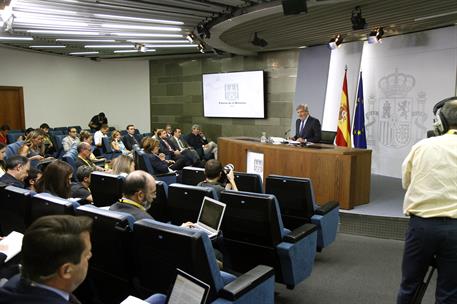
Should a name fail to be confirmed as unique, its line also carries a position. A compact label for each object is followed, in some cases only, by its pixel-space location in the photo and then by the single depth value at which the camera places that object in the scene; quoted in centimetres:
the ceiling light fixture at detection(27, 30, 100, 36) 776
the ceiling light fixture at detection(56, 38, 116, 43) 899
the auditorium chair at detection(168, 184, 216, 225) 307
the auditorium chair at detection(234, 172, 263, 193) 395
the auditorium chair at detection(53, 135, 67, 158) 865
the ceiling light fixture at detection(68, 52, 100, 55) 1159
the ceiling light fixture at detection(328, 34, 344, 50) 759
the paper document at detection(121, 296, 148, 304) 165
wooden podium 491
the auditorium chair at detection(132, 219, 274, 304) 192
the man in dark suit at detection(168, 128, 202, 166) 807
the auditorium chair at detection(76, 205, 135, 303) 224
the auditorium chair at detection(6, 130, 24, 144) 882
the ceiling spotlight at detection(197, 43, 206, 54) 901
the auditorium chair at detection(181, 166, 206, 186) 459
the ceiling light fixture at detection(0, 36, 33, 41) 870
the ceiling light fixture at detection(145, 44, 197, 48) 1006
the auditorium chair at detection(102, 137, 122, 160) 858
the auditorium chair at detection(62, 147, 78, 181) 517
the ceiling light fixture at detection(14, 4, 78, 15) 573
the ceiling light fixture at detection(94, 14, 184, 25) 637
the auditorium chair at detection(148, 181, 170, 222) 358
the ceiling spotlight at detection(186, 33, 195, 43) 818
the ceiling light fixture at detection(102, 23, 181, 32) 718
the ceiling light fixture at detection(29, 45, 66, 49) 1011
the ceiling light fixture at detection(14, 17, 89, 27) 659
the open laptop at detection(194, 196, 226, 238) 273
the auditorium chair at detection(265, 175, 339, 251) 358
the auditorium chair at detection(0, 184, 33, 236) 296
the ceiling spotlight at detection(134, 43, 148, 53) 983
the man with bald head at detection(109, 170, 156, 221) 264
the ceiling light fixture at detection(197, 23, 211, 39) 733
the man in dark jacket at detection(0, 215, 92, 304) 123
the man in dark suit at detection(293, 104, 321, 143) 610
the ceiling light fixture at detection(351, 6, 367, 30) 570
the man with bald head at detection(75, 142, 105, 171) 567
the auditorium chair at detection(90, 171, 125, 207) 378
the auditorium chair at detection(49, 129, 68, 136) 1001
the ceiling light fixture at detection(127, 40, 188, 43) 939
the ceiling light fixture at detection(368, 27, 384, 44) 688
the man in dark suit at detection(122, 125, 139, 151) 953
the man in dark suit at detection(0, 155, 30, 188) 370
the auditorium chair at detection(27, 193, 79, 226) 258
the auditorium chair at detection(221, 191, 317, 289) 276
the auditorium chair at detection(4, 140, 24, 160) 572
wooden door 1073
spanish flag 777
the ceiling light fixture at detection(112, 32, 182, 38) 827
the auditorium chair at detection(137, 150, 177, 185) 572
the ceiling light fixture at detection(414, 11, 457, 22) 584
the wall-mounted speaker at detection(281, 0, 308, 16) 509
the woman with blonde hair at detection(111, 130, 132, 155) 856
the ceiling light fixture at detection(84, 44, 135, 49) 991
